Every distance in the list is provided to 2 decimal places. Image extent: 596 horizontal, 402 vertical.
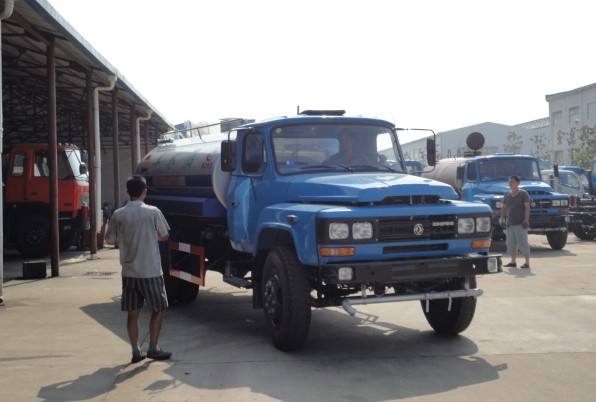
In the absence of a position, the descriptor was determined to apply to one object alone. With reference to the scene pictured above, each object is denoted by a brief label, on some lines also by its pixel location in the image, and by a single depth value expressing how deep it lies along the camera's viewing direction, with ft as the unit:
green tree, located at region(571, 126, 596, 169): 156.66
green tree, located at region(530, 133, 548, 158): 197.26
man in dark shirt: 48.52
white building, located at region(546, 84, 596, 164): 183.32
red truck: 60.59
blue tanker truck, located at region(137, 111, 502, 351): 23.66
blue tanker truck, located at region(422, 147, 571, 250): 59.98
